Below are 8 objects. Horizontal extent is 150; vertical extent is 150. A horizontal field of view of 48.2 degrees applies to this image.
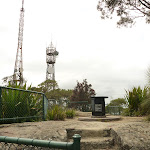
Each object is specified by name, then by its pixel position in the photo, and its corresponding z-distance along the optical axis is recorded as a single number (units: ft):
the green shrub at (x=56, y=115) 25.81
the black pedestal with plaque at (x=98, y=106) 30.73
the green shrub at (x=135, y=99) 32.92
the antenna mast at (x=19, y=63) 108.45
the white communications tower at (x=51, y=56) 125.08
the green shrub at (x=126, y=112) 33.85
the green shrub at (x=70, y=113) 32.94
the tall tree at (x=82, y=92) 78.59
